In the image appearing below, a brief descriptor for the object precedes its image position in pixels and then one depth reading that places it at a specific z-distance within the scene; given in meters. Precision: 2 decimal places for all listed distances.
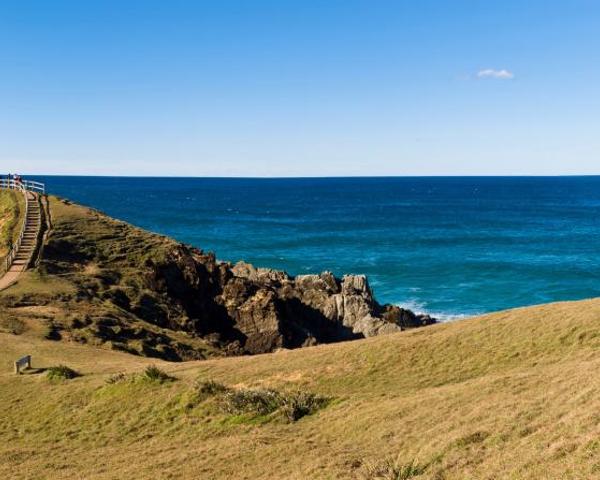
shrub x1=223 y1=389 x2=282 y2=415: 21.23
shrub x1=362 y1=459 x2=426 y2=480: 13.88
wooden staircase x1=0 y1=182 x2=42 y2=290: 44.47
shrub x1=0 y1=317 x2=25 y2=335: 35.16
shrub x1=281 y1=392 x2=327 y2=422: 20.66
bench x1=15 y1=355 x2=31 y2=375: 27.92
